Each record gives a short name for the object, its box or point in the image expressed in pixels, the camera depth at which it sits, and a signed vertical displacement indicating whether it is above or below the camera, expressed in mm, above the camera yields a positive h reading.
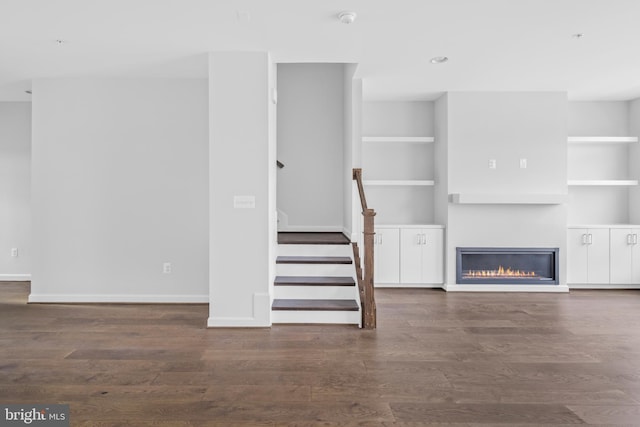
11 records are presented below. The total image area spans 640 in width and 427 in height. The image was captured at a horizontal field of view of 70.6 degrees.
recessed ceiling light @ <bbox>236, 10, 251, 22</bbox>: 3340 +1488
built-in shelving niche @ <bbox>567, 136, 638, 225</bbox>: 6422 +510
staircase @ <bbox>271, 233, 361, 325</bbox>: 4281 -701
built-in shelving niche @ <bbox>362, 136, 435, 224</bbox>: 6559 +536
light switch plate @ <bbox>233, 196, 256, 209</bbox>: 4207 +115
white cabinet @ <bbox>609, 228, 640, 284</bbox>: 5988 -559
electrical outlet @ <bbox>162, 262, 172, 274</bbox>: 5207 -633
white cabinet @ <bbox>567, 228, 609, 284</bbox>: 6016 -551
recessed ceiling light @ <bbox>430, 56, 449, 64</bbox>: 4492 +1563
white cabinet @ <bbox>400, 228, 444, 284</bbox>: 6078 -591
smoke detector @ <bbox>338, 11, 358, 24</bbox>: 3361 +1481
